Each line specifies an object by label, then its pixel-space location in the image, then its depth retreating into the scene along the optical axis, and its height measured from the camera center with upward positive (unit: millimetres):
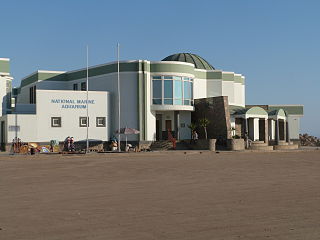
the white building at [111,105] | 37156 +2696
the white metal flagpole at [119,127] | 36603 +62
